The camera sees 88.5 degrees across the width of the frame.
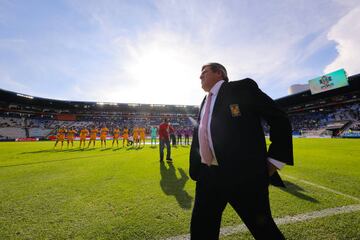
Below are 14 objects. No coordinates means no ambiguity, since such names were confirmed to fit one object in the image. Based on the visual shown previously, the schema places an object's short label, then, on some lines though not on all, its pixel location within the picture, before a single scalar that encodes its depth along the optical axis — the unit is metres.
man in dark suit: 1.42
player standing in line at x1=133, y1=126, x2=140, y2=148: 18.61
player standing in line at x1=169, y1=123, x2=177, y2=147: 18.90
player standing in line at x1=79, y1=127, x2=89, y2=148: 18.06
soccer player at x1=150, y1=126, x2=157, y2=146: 20.50
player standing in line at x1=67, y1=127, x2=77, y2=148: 19.06
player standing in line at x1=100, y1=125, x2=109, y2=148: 18.50
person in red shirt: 8.80
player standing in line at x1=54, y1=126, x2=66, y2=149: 17.23
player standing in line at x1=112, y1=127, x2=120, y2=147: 18.79
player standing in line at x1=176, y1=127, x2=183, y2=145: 22.44
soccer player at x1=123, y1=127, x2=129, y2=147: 19.36
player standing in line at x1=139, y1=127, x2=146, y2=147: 19.45
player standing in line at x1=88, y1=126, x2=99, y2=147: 18.67
